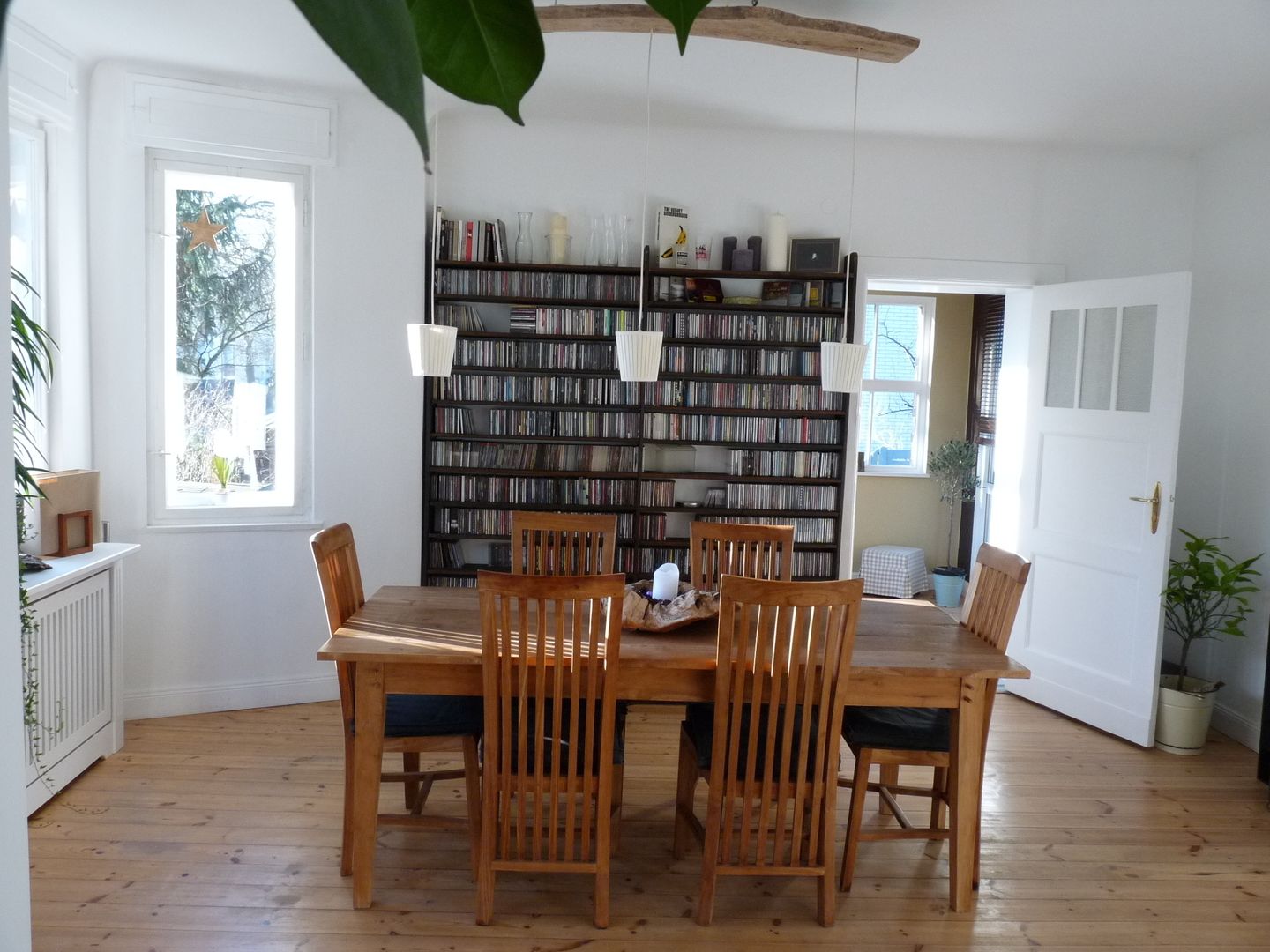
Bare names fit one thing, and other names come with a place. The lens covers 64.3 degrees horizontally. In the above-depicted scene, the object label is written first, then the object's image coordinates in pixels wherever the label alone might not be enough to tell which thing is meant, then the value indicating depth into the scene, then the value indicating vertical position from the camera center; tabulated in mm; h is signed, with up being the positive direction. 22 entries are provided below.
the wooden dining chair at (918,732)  3086 -1003
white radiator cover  3441 -1048
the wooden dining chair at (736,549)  3951 -582
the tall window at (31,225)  3889 +586
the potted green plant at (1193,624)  4340 -907
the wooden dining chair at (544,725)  2646 -905
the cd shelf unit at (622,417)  4934 -93
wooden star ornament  4422 +660
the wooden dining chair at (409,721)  3016 -997
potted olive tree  7176 -517
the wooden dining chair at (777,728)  2682 -901
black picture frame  5035 +742
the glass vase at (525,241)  4926 +747
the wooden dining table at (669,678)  2855 -801
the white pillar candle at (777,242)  4977 +793
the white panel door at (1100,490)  4387 -347
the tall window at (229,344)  4418 +174
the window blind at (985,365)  7422 +343
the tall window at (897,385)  7801 +176
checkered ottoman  7363 -1196
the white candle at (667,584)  3305 -603
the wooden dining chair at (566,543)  3953 -583
